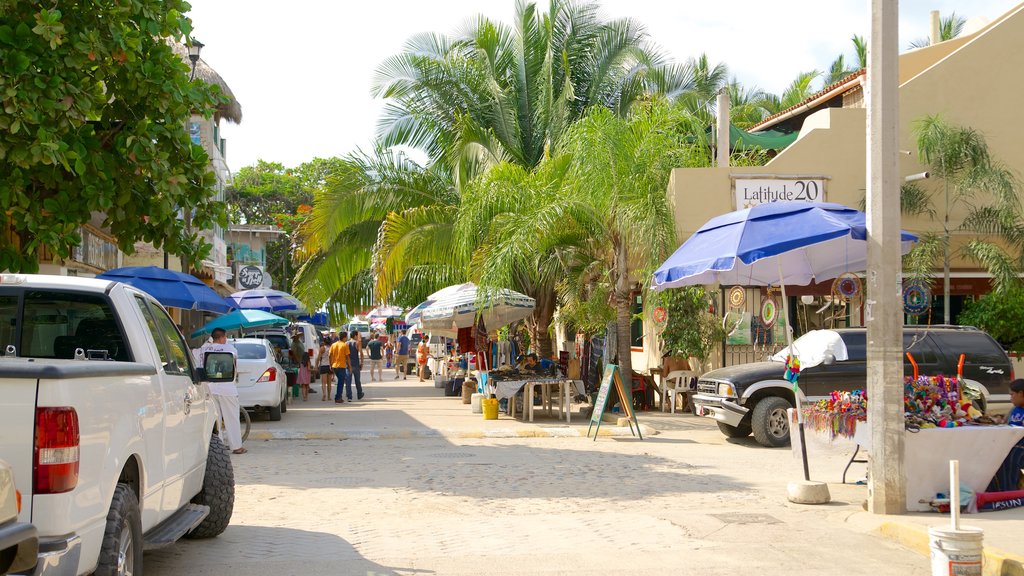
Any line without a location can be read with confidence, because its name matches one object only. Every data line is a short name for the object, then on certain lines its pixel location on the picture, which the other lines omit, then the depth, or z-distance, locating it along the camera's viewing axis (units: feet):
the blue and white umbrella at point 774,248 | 33.73
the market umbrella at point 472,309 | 65.26
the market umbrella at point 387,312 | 164.06
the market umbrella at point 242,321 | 74.64
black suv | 50.70
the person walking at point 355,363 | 85.20
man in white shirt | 46.03
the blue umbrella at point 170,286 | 55.06
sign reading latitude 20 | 69.51
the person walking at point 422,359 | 130.11
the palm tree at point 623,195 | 59.52
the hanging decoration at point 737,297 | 41.27
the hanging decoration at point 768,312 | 39.75
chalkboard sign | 52.90
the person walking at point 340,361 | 84.12
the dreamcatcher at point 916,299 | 39.55
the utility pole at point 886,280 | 30.14
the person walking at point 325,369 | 89.40
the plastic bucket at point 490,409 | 66.03
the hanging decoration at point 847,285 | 36.38
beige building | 69.21
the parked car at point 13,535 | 13.91
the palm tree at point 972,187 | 66.69
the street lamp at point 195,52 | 65.83
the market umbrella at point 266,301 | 85.30
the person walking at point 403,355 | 139.54
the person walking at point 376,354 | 127.34
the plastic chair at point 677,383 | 68.80
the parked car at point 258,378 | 64.90
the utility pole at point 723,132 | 76.07
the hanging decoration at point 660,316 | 64.69
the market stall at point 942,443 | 30.66
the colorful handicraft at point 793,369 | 35.04
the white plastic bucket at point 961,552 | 21.39
